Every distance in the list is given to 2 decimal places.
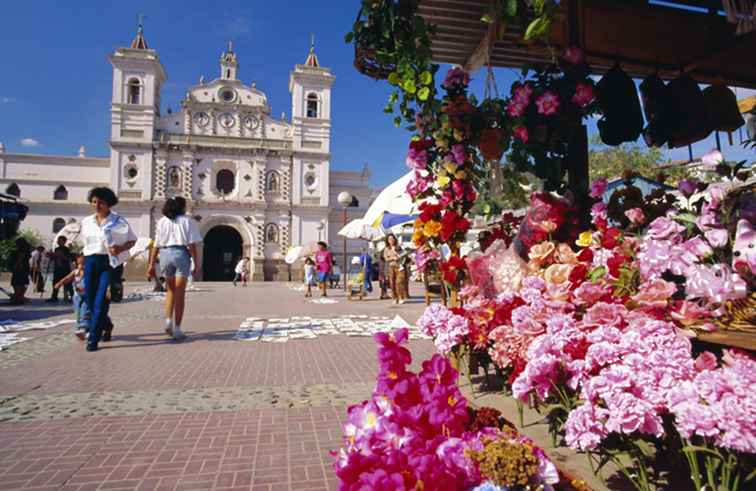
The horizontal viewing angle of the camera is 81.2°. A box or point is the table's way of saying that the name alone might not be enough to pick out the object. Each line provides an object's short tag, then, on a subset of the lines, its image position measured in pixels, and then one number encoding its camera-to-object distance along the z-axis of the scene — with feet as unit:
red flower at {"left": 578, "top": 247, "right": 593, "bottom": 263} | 6.85
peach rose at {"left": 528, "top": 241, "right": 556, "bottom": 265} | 7.29
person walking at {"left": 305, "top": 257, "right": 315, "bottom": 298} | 51.90
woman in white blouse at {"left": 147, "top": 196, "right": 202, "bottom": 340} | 19.04
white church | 114.42
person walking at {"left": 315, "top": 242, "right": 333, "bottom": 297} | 47.32
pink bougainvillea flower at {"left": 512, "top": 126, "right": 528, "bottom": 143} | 8.13
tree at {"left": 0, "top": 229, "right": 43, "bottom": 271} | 44.82
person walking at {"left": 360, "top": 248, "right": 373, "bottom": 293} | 46.39
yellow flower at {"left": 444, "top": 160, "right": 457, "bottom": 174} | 9.52
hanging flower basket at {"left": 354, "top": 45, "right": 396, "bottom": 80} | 9.70
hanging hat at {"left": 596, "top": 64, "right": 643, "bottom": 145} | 8.85
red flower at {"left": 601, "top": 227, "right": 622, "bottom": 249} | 6.72
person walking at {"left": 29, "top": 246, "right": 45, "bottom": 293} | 47.35
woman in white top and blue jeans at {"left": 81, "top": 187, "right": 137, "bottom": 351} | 17.01
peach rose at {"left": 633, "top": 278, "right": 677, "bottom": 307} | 5.23
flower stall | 4.27
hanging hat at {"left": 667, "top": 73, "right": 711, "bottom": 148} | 9.54
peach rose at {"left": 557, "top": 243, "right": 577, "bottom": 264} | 6.93
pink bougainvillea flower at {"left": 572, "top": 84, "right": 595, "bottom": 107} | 7.82
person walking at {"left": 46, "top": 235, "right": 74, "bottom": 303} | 35.88
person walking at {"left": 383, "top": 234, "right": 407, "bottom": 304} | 39.09
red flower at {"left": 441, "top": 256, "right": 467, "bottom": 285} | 9.68
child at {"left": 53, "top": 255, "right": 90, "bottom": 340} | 17.63
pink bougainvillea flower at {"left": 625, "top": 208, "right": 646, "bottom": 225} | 7.06
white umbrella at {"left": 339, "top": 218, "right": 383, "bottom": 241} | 48.83
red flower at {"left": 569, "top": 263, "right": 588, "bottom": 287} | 6.45
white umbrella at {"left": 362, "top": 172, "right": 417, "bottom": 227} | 26.49
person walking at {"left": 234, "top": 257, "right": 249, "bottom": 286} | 86.91
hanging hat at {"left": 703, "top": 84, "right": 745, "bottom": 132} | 10.21
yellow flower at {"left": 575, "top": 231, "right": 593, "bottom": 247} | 7.09
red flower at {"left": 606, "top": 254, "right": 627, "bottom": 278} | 6.25
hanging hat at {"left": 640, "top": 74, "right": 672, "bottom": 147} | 9.55
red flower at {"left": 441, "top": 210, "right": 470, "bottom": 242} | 9.68
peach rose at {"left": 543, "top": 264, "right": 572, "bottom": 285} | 6.50
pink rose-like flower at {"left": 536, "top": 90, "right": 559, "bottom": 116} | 7.80
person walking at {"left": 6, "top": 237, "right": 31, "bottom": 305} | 35.55
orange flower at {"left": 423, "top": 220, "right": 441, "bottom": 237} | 9.75
